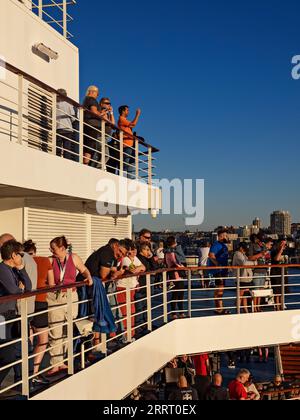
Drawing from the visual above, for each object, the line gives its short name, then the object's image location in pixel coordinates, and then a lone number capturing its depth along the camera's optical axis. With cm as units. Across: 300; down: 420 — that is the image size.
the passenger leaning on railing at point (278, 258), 1138
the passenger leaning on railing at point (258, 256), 1146
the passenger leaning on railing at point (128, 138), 1184
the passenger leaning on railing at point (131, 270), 854
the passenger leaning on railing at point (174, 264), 1058
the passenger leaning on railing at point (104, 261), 737
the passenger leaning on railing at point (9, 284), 518
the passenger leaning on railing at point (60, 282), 630
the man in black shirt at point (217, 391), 1017
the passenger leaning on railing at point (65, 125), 987
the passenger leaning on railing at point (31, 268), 620
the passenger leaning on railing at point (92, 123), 1015
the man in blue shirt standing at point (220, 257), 1082
